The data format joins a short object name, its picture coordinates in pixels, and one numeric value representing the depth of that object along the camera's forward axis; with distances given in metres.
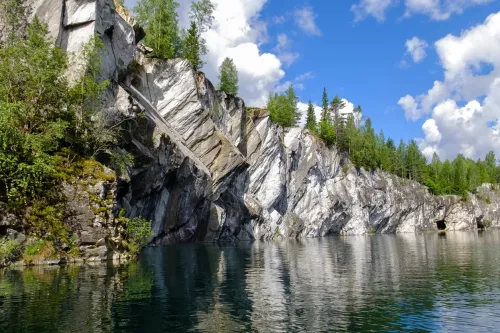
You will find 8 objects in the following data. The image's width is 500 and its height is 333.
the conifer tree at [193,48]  81.94
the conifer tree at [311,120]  129.88
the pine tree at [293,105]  119.57
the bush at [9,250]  33.53
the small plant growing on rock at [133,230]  43.17
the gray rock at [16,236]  34.66
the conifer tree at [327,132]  125.11
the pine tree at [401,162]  163.98
